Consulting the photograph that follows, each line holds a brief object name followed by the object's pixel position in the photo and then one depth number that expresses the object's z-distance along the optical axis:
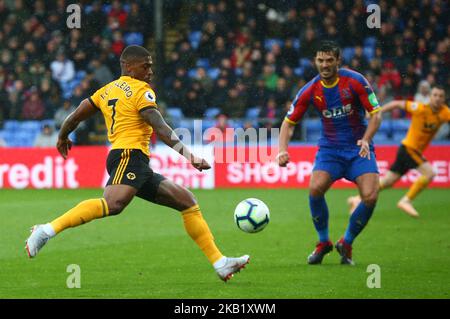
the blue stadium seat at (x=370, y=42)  21.16
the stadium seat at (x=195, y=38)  21.06
